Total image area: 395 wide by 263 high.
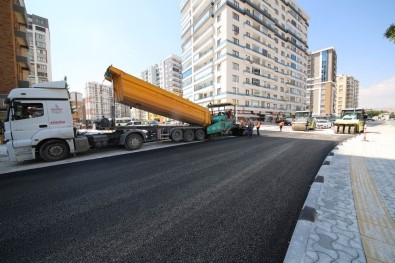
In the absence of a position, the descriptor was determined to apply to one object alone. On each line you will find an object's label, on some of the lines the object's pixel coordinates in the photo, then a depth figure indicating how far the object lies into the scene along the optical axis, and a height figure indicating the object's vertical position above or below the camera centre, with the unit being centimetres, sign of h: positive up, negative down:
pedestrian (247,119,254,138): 1551 -74
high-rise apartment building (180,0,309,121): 3881 +1649
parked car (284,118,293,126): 3596 -41
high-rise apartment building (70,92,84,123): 7319 +509
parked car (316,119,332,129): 2608 -63
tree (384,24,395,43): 638 +304
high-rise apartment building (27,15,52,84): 5445 +2181
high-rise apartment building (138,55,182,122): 8625 +2289
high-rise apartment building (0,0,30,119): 1554 +617
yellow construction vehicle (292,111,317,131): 2134 -27
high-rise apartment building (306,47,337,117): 9162 +2038
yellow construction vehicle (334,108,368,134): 1708 -24
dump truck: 729 +9
